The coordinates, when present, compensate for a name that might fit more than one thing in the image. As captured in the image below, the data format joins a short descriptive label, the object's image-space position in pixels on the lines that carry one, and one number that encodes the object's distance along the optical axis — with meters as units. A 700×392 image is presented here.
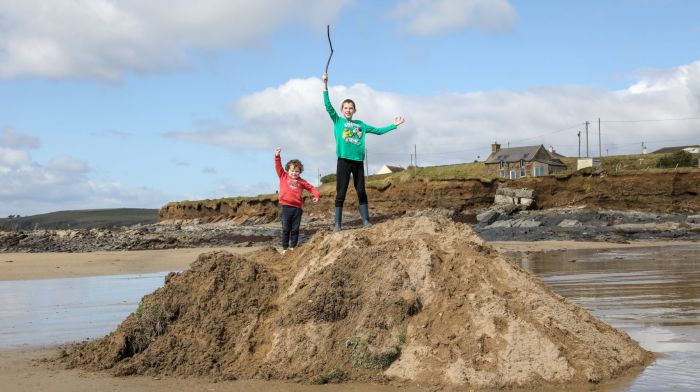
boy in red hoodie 9.65
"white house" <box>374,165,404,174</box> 100.75
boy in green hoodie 9.59
